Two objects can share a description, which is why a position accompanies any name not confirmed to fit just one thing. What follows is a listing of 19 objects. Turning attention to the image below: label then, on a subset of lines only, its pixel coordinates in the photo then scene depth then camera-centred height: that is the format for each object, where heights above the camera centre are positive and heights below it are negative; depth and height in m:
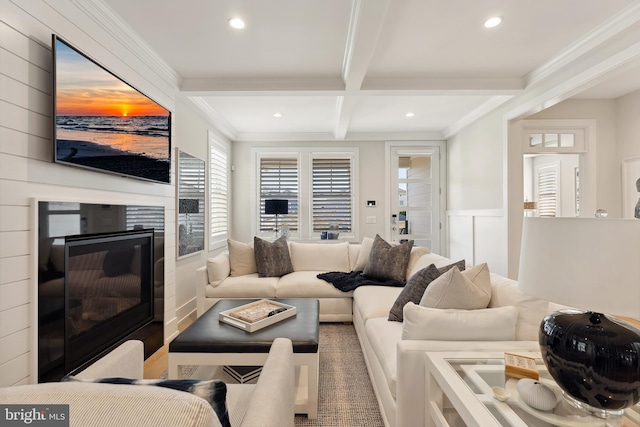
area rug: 1.81 -1.19
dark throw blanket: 3.26 -0.72
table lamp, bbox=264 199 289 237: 5.09 +0.11
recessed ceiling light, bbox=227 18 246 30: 2.22 +1.38
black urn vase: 0.89 -0.43
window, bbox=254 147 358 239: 5.57 +0.43
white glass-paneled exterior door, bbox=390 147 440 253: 5.58 +0.33
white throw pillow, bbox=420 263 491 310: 1.71 -0.43
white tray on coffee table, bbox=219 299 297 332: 2.01 -0.70
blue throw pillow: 0.69 -0.40
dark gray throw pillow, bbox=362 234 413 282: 3.32 -0.52
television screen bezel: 1.68 +0.67
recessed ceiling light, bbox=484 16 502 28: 2.20 +1.39
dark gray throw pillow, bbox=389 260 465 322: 2.11 -0.51
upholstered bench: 1.79 -0.79
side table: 0.98 -0.64
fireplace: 1.68 -0.47
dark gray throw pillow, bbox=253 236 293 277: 3.63 -0.53
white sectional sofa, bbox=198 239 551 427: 1.41 -0.61
